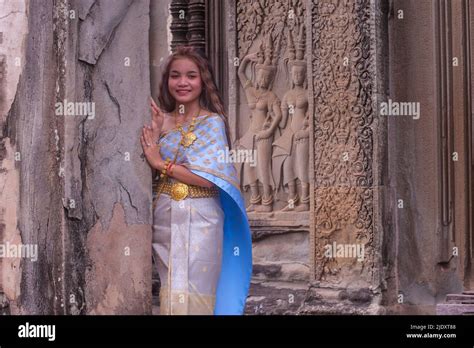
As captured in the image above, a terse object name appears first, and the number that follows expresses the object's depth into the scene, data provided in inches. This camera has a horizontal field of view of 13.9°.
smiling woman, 398.5
